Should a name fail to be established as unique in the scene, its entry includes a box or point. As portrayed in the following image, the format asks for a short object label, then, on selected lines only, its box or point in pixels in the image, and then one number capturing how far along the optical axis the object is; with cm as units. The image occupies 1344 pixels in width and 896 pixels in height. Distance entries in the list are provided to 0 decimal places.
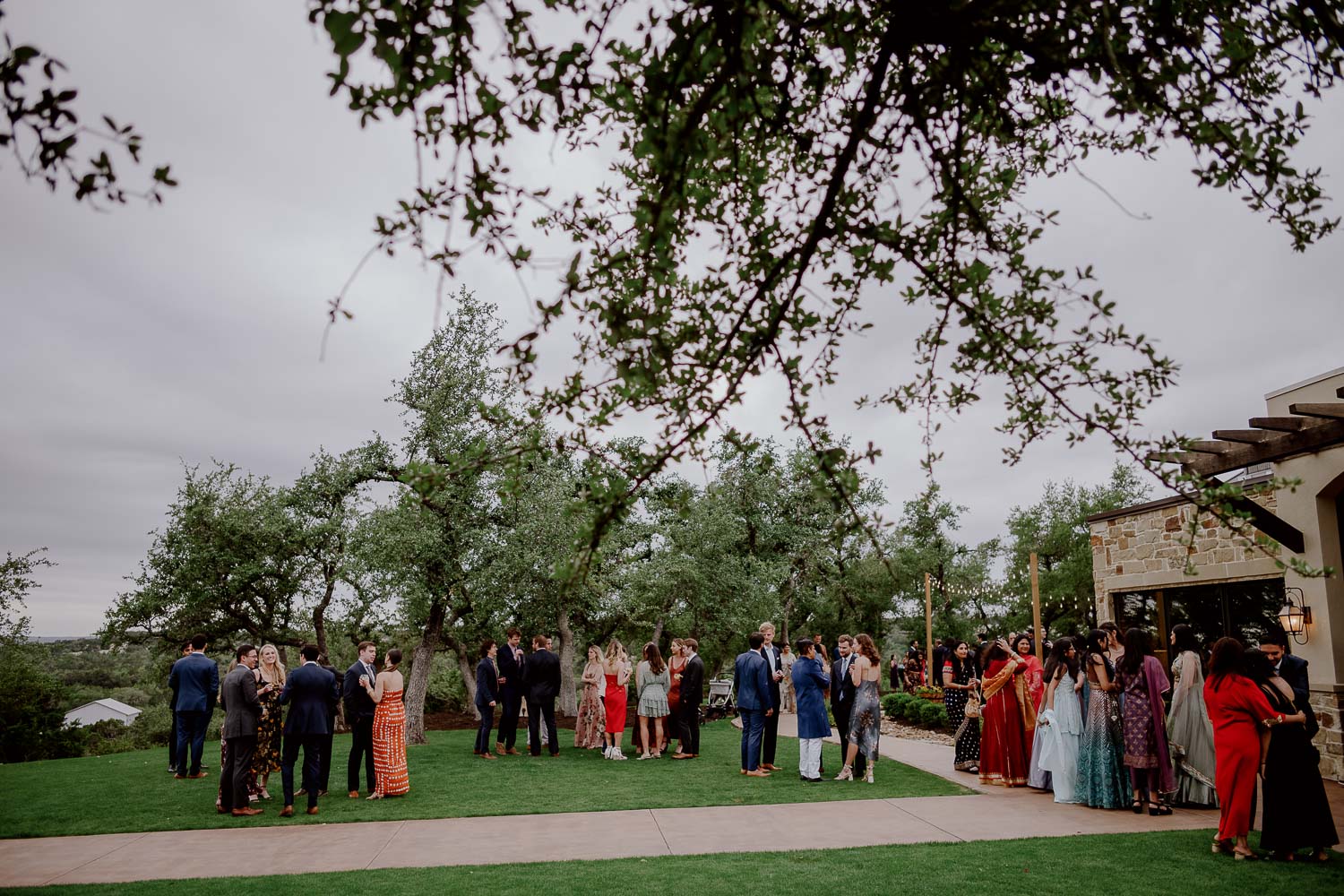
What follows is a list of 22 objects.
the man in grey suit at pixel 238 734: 895
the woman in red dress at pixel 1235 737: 661
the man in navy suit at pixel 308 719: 906
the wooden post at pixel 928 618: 2074
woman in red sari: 999
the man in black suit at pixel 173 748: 1193
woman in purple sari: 827
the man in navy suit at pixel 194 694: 1130
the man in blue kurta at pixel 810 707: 1041
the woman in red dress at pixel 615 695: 1359
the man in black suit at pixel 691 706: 1342
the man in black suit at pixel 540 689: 1359
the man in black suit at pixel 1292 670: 741
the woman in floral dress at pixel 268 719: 968
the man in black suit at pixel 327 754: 939
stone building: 968
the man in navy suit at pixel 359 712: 981
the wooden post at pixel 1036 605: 1481
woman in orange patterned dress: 973
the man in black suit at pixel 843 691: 1080
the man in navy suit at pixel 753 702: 1109
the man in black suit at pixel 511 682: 1390
